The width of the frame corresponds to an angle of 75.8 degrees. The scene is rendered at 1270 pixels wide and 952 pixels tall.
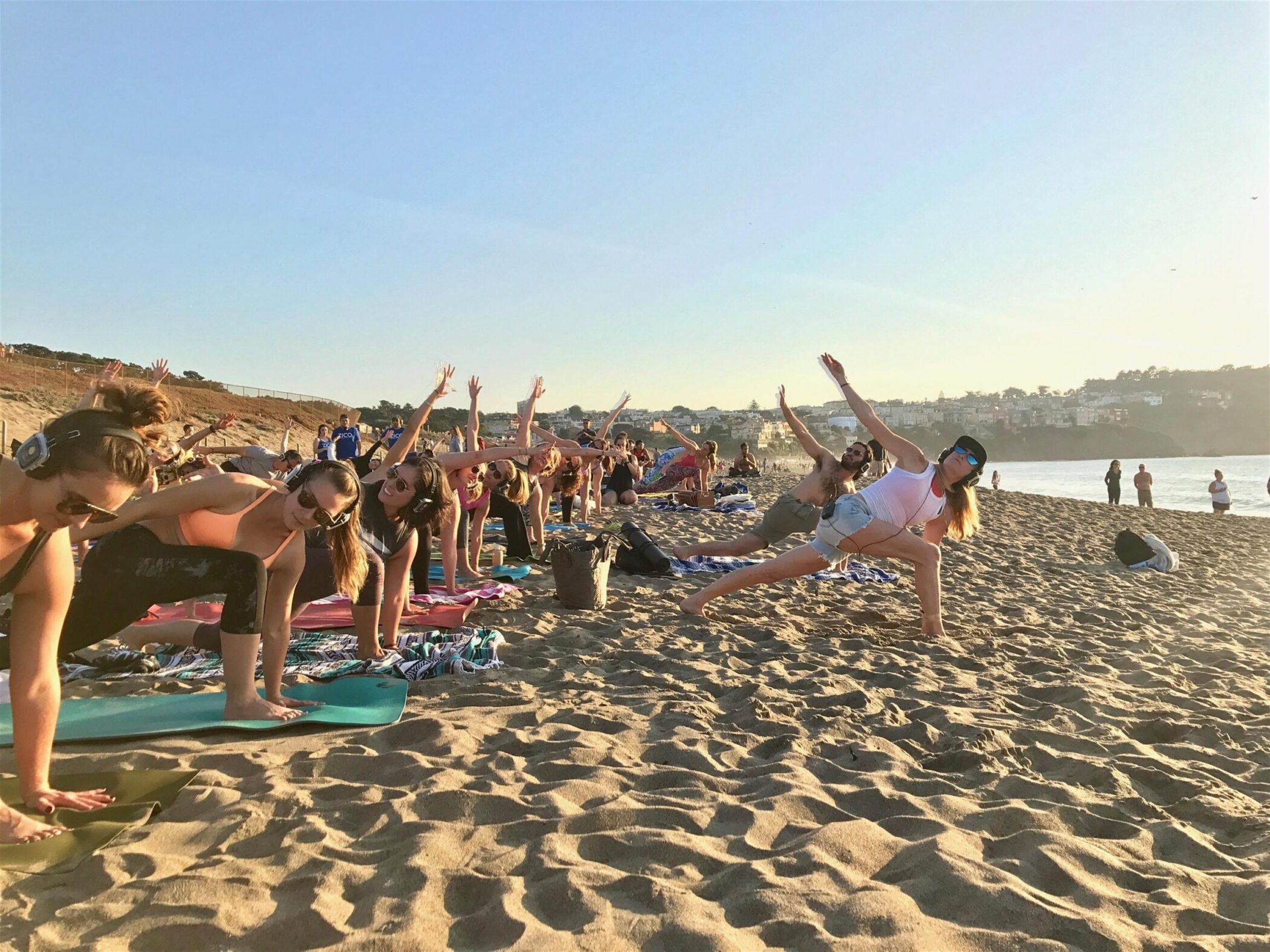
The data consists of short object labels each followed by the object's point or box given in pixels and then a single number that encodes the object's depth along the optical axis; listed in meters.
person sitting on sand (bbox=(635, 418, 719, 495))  17.25
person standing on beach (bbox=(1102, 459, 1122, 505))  22.45
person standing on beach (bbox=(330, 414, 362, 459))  14.25
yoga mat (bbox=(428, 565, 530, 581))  7.78
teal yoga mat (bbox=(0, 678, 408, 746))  3.37
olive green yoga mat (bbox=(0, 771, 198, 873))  2.28
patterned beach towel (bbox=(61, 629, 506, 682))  4.44
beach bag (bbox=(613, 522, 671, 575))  8.07
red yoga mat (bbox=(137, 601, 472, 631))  5.64
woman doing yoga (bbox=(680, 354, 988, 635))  5.61
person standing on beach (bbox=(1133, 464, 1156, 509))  21.98
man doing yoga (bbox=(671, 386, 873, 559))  6.88
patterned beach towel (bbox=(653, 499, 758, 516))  15.32
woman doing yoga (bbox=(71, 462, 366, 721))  3.37
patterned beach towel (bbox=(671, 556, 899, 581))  8.32
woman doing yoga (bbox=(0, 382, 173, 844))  2.27
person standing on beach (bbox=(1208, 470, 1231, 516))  20.42
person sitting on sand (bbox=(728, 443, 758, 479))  21.98
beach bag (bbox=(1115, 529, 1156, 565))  9.88
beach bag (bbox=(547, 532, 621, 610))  6.26
